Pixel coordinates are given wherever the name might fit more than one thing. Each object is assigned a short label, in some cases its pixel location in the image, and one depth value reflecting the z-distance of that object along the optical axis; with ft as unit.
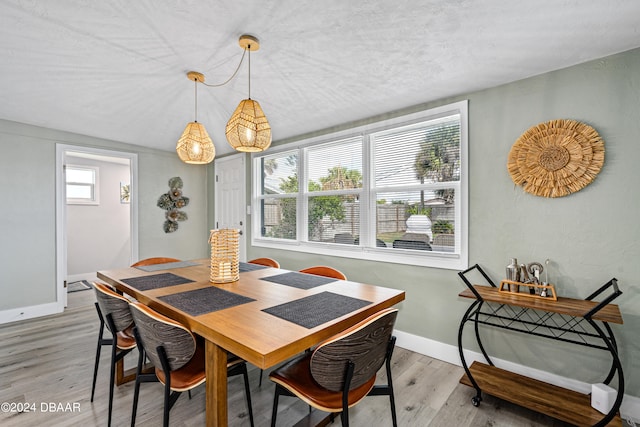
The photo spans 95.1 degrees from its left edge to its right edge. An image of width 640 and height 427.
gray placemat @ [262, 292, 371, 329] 4.37
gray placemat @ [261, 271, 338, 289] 6.52
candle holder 6.46
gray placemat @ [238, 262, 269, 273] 8.22
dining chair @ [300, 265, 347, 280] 7.52
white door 14.97
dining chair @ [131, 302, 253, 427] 4.31
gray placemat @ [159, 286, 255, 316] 4.82
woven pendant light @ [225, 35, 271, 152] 5.92
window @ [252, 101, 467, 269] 8.64
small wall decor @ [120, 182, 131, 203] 19.01
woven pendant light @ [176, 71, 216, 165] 7.51
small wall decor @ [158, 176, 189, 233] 15.52
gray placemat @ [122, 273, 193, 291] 6.30
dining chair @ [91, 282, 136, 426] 5.47
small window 17.24
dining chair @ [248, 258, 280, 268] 9.25
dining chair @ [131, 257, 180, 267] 8.95
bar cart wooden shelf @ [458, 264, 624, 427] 5.37
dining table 3.73
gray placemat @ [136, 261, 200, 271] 8.25
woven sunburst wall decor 6.35
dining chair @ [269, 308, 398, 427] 3.85
